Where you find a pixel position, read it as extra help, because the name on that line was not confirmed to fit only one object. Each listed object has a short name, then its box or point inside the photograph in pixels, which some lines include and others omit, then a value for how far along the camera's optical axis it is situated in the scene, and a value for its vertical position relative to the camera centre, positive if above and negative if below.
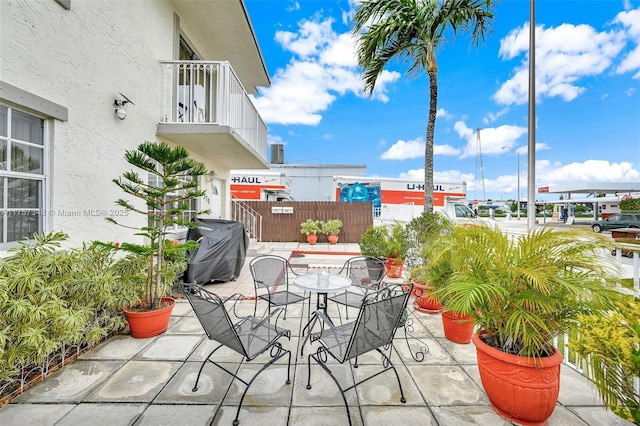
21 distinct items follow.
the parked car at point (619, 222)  16.79 -0.44
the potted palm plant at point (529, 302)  1.88 -0.64
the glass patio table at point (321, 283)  3.05 -0.85
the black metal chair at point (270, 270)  4.00 -0.86
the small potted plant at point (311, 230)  11.34 -0.68
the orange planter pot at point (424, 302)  3.94 -1.34
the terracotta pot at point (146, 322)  3.12 -1.30
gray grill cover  4.95 -0.75
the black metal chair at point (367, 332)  2.04 -0.97
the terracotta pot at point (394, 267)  5.72 -1.15
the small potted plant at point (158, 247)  3.16 -0.43
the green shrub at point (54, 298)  2.05 -0.79
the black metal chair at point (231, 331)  2.09 -1.06
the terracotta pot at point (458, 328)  3.11 -1.34
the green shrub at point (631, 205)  20.56 +0.84
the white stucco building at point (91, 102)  2.77 +1.60
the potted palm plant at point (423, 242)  4.00 -0.53
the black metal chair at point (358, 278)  3.43 -1.03
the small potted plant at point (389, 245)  5.59 -0.65
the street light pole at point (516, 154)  14.89 +3.83
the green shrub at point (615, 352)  1.54 -0.83
